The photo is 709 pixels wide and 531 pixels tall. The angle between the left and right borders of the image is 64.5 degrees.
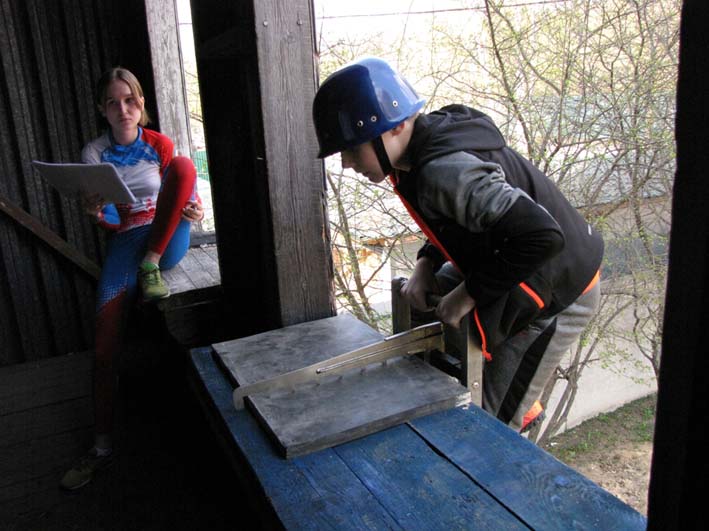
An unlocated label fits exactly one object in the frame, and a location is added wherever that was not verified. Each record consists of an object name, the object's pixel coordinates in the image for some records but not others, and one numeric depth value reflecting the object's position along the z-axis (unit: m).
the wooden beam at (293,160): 1.83
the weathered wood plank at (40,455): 2.39
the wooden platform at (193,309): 2.39
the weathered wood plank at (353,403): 1.34
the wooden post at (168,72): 3.40
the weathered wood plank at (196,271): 2.53
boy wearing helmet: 1.40
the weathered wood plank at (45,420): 2.72
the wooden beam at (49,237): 3.77
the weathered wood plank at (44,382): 3.17
